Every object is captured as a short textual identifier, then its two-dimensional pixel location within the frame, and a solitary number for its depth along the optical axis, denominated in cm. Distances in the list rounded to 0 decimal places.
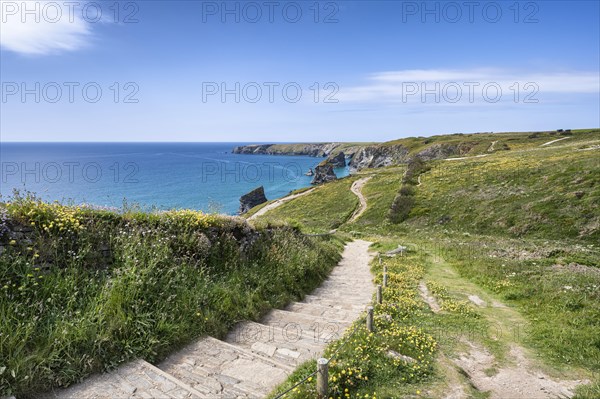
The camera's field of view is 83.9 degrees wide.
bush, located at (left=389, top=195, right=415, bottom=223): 4691
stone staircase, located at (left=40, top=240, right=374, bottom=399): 557
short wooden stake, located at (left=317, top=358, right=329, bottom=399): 558
